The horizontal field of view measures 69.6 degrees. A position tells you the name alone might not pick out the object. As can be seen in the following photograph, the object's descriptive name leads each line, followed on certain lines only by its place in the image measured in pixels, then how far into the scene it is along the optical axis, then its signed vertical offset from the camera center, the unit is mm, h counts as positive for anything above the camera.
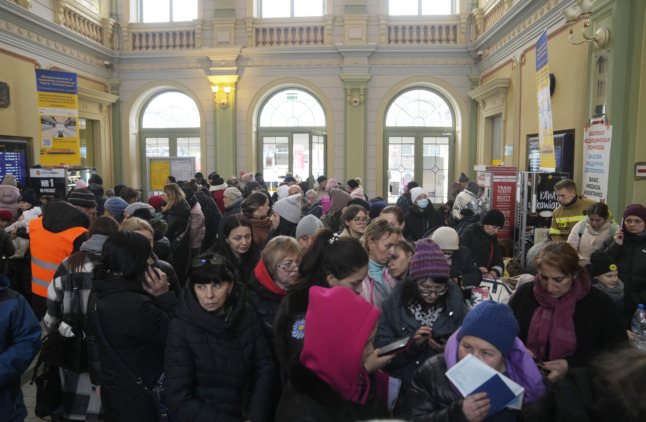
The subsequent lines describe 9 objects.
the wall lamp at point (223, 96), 11505 +1831
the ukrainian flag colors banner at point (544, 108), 5561 +781
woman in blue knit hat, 1729 -754
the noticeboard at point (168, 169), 10242 +10
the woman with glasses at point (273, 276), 2453 -574
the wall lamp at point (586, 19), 5523 +1832
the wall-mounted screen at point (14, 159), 8000 +172
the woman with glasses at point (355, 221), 3877 -420
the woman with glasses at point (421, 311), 2242 -698
